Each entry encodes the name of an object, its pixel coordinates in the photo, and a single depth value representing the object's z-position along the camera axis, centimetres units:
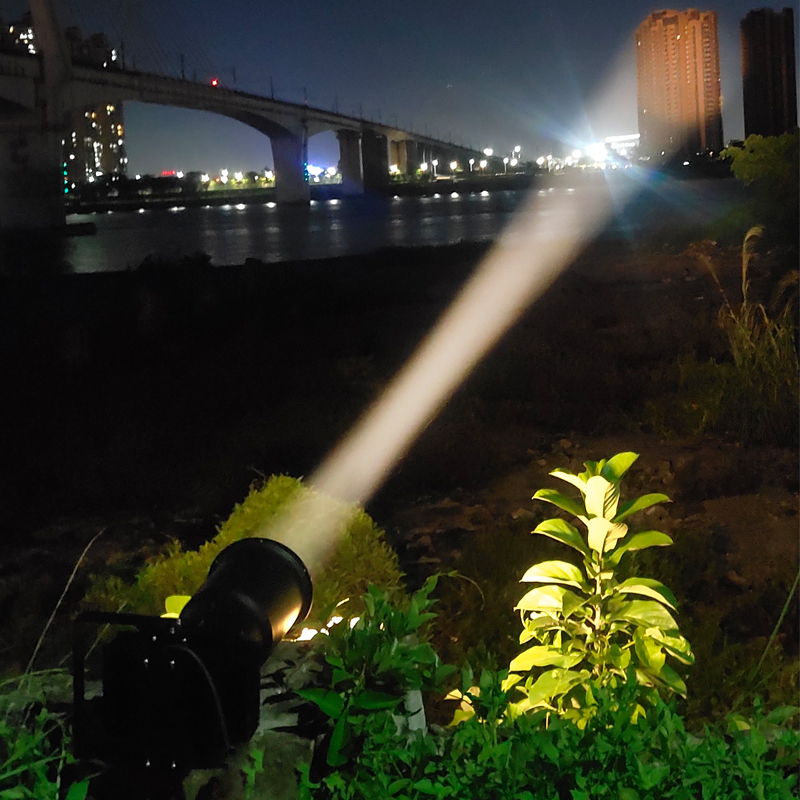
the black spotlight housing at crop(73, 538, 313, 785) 201
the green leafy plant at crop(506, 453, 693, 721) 240
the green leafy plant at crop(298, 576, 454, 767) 204
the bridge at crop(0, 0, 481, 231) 3897
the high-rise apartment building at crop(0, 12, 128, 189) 4047
